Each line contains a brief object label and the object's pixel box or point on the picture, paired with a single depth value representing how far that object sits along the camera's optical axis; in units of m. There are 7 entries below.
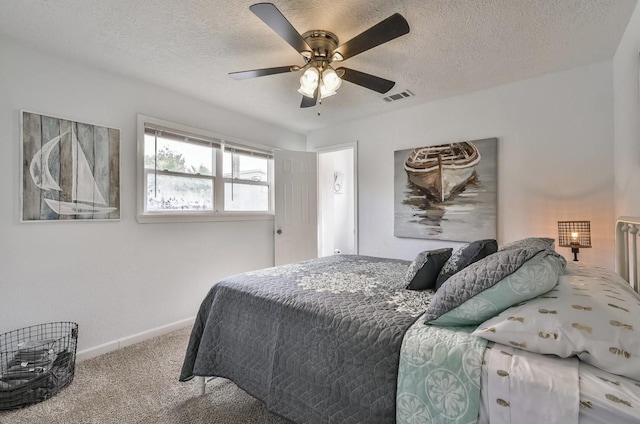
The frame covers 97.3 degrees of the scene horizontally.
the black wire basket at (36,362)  1.78
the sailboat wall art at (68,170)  2.14
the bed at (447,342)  0.82
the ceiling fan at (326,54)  1.54
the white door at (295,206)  3.94
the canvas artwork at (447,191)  2.91
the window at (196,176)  2.85
